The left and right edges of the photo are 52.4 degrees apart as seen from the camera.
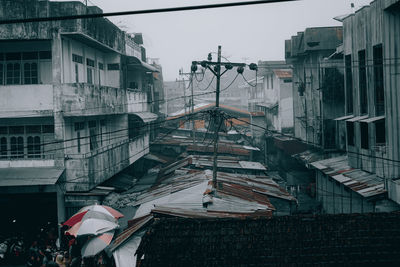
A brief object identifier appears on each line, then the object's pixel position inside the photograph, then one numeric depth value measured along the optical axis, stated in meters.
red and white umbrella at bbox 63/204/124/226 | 14.41
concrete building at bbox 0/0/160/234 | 18.92
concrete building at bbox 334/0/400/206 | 16.64
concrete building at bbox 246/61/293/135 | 40.88
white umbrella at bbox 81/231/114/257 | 12.85
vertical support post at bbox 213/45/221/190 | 16.67
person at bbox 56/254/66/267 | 14.16
